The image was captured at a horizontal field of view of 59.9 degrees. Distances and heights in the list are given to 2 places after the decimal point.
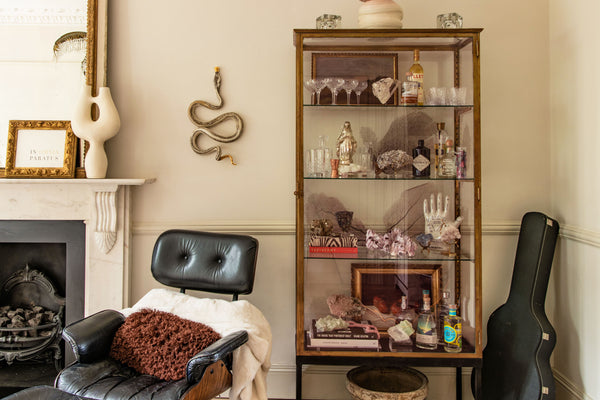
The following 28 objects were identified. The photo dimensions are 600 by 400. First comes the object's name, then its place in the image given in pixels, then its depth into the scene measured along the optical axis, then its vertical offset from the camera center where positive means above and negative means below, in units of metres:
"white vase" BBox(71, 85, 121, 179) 2.79 +0.45
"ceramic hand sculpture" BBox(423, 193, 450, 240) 2.65 -0.03
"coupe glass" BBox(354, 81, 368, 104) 2.68 +0.63
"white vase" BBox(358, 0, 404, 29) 2.59 +0.97
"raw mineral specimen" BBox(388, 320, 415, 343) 2.63 -0.62
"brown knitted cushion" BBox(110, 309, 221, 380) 2.19 -0.58
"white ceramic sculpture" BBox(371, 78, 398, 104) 2.66 +0.62
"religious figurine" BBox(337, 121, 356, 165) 2.67 +0.34
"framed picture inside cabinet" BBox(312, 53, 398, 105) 2.65 +0.72
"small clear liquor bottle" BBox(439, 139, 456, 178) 2.64 +0.24
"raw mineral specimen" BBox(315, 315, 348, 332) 2.63 -0.58
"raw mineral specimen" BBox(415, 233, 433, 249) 2.66 -0.15
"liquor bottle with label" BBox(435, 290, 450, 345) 2.62 -0.51
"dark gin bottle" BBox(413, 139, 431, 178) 2.65 +0.23
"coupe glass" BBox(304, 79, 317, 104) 2.64 +0.62
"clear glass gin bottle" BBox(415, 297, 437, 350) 2.59 -0.60
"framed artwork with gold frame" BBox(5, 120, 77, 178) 2.87 +0.34
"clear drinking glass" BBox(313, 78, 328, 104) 2.66 +0.64
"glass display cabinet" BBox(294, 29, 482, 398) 2.62 +0.10
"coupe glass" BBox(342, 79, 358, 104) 2.68 +0.64
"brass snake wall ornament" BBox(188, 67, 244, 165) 2.93 +0.48
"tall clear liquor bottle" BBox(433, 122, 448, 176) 2.66 +0.33
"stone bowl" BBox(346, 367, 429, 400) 2.73 -0.91
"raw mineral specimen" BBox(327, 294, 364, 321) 2.69 -0.50
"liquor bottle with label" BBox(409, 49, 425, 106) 2.65 +0.69
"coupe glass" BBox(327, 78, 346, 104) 2.67 +0.64
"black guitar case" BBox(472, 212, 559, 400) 2.50 -0.62
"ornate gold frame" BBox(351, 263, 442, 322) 2.66 -0.31
